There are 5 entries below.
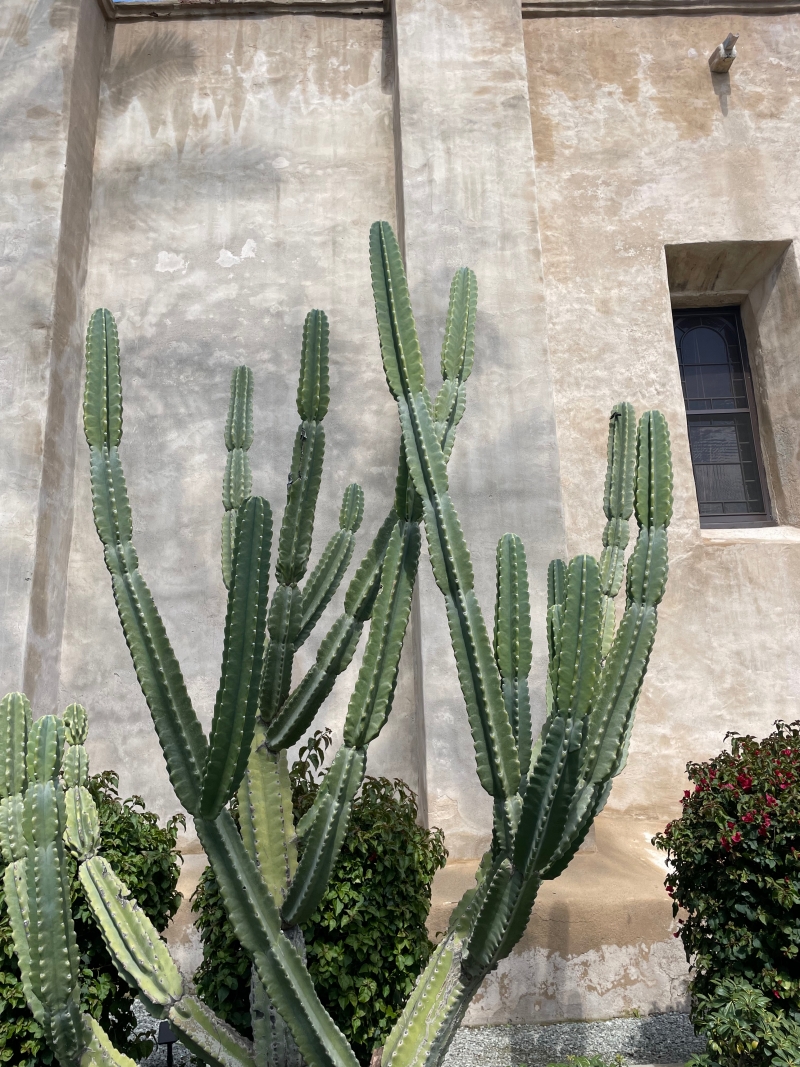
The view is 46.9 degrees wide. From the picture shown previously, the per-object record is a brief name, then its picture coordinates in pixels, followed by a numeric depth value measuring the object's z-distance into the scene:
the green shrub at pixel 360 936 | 3.86
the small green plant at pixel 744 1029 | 3.42
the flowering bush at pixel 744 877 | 3.73
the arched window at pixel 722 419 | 7.32
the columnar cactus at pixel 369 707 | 2.54
